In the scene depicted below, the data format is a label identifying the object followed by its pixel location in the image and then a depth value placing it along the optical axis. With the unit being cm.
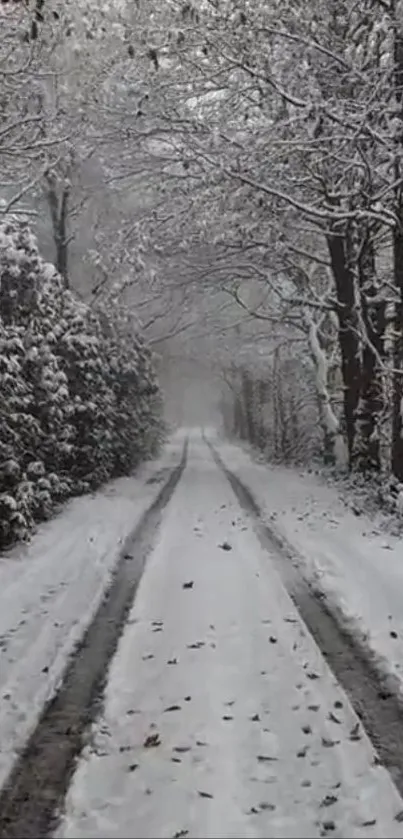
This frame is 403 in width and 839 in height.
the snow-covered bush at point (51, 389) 1395
